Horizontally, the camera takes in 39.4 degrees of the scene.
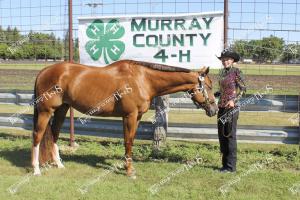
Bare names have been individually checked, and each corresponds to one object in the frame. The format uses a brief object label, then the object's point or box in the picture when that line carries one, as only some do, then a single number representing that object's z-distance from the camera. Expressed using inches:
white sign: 303.1
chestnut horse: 258.8
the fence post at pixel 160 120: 322.0
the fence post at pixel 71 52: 333.7
